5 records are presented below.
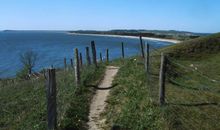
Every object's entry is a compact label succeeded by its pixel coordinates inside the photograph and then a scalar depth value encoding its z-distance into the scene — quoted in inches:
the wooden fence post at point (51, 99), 251.6
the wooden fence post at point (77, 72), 392.5
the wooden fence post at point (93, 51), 552.7
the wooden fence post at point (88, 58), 554.8
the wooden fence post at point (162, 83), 305.5
